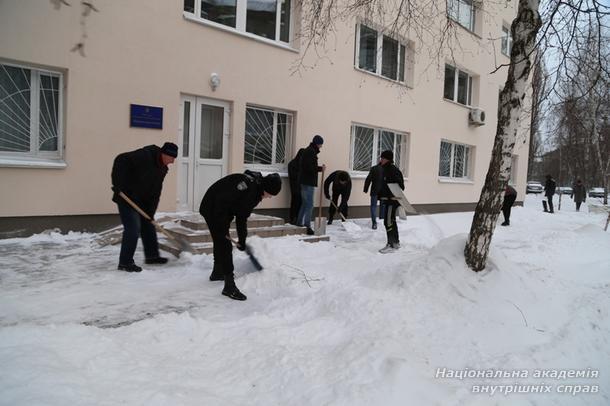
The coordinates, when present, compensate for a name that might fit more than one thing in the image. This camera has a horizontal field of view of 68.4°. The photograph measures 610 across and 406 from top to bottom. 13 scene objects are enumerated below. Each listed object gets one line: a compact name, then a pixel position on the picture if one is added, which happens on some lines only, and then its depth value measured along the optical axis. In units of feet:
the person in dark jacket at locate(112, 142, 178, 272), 18.07
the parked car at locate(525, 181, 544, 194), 140.77
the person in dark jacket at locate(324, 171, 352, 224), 34.78
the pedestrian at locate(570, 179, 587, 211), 74.79
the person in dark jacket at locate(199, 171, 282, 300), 15.98
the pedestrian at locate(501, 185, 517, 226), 43.65
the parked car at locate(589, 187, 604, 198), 129.34
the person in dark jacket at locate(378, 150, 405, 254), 25.52
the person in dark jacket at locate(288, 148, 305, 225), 31.37
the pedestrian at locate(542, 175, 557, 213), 63.46
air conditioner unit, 53.11
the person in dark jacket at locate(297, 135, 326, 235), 29.35
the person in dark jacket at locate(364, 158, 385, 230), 34.73
